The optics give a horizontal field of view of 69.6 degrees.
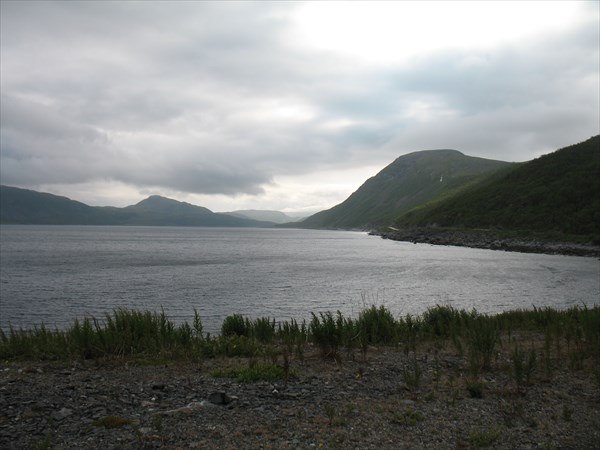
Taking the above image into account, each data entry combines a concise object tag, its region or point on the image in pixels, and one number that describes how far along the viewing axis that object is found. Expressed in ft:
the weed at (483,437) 23.08
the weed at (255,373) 33.96
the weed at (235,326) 60.44
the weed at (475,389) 30.63
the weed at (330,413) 25.50
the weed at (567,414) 26.06
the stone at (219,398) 29.07
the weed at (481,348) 35.66
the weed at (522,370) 30.42
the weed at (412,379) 31.48
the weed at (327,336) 42.24
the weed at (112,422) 25.07
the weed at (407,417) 25.57
